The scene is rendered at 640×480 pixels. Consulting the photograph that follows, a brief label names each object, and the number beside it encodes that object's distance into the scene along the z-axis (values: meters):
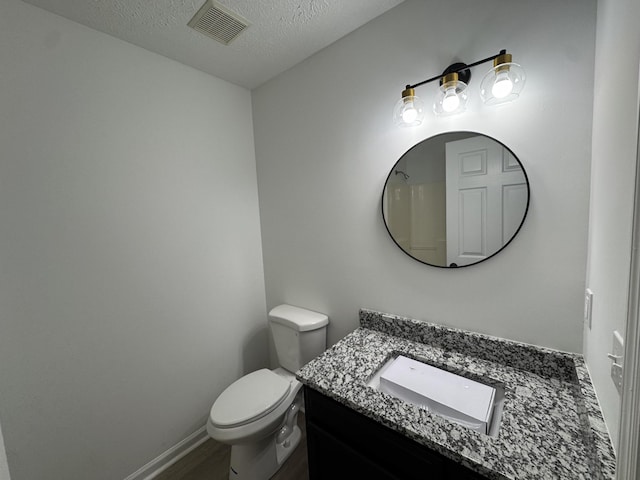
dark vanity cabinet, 0.77
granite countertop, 0.65
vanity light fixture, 0.94
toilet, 1.29
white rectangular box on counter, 0.86
